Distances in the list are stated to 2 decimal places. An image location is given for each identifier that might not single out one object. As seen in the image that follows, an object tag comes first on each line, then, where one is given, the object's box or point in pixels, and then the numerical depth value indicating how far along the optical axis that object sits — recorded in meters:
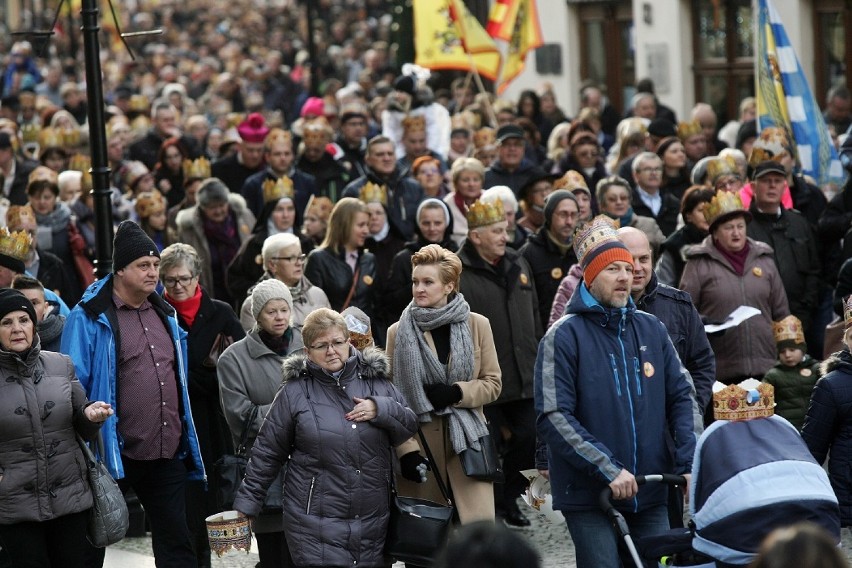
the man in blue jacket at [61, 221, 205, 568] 15.50
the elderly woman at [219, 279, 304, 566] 15.78
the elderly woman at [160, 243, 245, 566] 17.50
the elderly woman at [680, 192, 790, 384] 19.30
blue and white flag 26.56
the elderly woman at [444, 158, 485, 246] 24.77
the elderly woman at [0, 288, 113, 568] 14.36
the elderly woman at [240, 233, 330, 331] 18.89
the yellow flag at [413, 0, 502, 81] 36.16
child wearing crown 19.16
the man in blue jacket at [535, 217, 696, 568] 13.23
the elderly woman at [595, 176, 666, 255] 22.37
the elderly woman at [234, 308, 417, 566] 14.38
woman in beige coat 16.08
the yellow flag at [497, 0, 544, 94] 37.19
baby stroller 11.03
